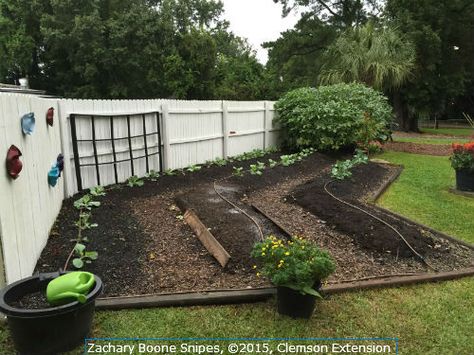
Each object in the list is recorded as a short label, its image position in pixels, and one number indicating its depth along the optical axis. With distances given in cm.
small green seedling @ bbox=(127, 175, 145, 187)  624
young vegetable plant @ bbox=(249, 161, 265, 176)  744
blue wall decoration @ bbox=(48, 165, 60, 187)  413
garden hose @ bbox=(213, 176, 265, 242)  416
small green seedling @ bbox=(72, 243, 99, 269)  345
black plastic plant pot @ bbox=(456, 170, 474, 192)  694
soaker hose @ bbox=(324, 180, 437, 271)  393
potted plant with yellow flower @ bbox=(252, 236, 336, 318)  273
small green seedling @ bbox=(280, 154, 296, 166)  862
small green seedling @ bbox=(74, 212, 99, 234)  436
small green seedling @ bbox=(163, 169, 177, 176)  712
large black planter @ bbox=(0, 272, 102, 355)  222
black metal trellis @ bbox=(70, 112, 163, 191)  559
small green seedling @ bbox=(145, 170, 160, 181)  674
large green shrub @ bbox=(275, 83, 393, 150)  1041
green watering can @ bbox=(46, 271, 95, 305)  231
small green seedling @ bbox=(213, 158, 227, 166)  852
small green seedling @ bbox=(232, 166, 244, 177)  733
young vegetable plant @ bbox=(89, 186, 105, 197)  556
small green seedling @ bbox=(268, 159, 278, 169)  834
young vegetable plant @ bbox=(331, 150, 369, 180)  739
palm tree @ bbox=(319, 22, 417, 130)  1356
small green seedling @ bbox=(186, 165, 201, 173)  758
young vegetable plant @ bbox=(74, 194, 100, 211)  502
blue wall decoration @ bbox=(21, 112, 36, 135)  315
